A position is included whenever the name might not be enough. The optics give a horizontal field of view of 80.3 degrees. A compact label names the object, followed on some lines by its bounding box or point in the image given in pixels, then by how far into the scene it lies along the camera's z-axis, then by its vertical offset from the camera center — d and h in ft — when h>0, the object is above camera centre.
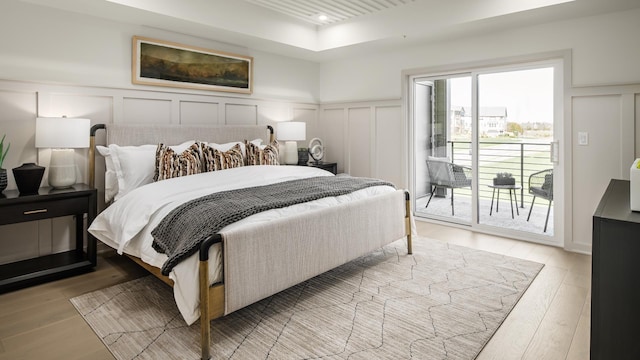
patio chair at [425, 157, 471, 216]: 15.64 +0.00
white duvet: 6.93 -0.93
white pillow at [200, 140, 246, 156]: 13.45 +0.99
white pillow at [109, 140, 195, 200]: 11.21 +0.20
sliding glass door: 13.48 +1.03
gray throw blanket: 7.16 -0.79
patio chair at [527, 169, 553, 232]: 13.53 -0.39
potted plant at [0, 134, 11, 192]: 9.48 -0.07
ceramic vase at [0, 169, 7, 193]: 9.47 -0.17
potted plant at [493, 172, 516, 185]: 14.53 -0.19
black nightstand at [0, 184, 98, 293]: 9.27 -1.16
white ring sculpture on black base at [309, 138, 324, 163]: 17.96 +1.07
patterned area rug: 6.97 -3.07
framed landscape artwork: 12.91 +3.97
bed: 6.97 -1.27
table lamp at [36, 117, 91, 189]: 10.16 +0.84
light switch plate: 12.22 +1.19
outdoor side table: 14.51 -0.60
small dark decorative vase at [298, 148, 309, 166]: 17.46 +0.81
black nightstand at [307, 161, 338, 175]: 17.97 +0.40
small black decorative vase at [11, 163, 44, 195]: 9.74 -0.14
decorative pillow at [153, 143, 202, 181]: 11.37 +0.33
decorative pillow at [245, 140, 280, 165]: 13.85 +0.71
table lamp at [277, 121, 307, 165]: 16.62 +1.64
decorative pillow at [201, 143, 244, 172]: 12.58 +0.50
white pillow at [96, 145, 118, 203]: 11.40 -0.13
